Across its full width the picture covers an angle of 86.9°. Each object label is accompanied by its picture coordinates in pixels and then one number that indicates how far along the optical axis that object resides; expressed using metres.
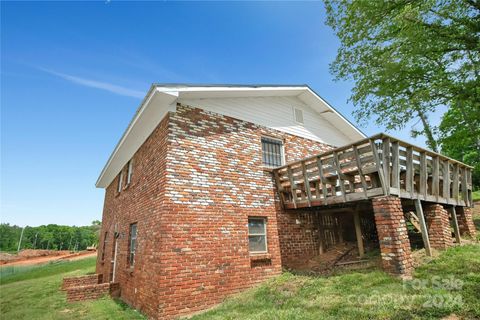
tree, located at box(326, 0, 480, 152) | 9.02
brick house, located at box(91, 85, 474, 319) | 6.63
